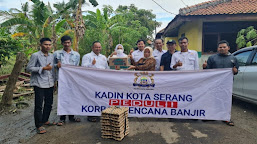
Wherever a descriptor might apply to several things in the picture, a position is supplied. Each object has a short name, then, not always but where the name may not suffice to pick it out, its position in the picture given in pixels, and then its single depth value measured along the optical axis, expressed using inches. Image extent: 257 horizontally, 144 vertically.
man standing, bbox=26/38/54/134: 135.6
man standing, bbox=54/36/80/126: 153.3
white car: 173.4
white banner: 153.7
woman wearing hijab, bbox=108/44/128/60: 179.9
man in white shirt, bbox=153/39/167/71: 188.5
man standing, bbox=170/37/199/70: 164.2
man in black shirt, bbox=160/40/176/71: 175.6
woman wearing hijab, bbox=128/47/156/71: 165.2
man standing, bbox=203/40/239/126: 157.9
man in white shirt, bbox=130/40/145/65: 193.2
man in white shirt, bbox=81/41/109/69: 164.1
